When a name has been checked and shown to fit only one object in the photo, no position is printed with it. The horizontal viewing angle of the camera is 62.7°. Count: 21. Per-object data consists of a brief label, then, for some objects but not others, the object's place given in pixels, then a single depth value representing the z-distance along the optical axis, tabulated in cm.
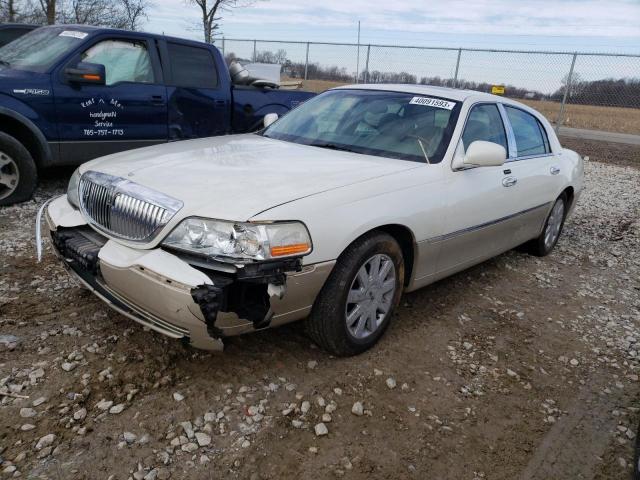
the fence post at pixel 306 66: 1792
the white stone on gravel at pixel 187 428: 243
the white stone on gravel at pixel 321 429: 253
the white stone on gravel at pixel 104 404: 255
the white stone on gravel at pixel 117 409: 253
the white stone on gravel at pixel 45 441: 229
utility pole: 1667
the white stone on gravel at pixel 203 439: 239
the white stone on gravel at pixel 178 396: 266
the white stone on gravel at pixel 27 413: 246
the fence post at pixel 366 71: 1639
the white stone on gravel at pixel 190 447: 235
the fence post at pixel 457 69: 1480
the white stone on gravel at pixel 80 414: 247
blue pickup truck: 526
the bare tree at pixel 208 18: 1836
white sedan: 250
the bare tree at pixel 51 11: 1451
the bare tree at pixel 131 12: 1989
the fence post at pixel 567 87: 1382
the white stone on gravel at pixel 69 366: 281
